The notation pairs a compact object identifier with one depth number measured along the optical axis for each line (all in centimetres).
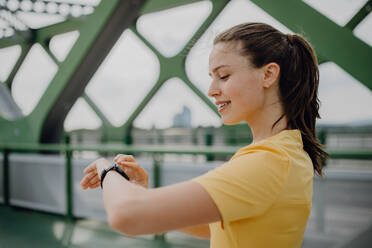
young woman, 67
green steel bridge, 331
